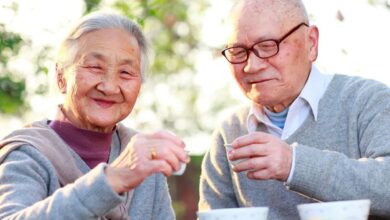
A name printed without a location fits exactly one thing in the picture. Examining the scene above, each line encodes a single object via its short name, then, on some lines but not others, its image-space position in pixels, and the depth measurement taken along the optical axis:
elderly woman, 2.96
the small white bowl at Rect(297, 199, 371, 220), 2.56
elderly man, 3.24
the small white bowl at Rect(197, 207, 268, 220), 2.51
